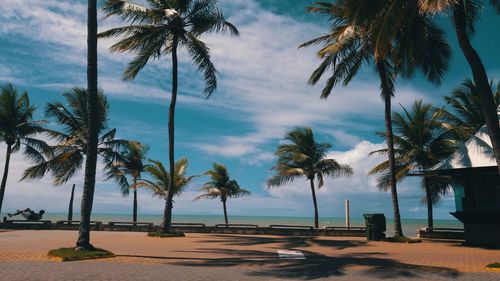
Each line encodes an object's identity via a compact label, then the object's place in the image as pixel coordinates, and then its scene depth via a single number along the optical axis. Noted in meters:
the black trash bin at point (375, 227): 22.01
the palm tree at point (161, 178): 30.94
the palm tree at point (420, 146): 26.92
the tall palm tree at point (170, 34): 21.84
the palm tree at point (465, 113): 25.33
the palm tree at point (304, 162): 31.53
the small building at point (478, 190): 19.06
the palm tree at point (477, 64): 12.86
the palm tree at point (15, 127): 30.59
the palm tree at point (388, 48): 13.66
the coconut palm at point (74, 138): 29.34
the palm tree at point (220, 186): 36.84
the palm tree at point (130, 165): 30.62
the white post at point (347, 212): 28.62
